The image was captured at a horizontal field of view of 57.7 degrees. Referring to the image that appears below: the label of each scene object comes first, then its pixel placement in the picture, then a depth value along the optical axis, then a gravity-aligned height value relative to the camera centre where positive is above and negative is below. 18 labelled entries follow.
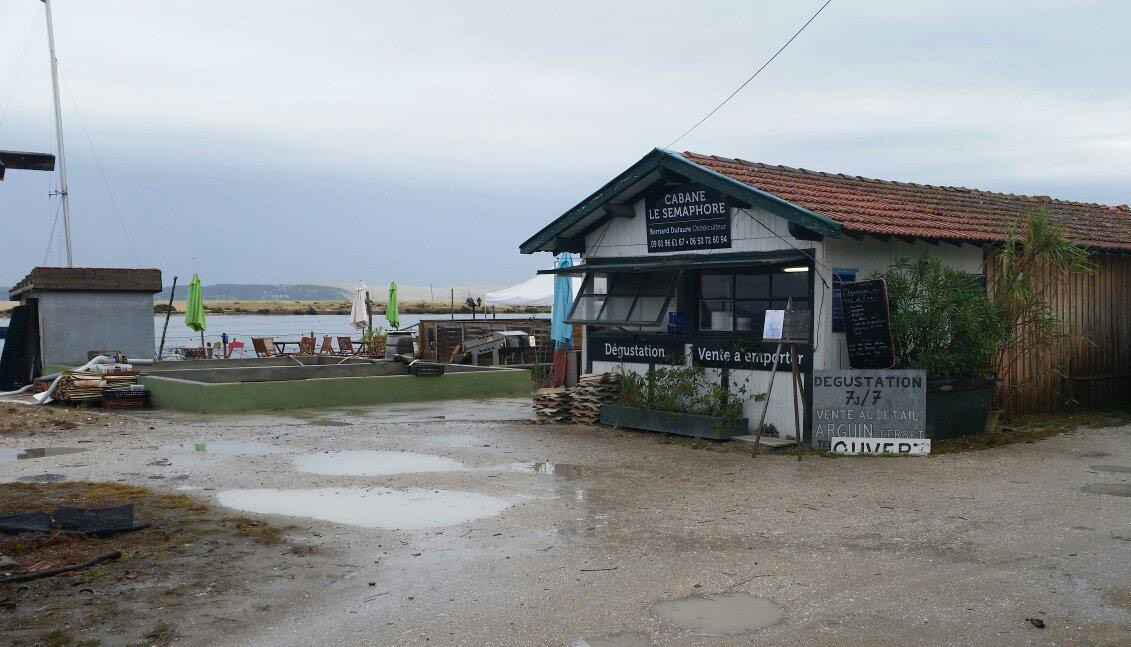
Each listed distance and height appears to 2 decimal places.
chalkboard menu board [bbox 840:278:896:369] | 12.23 -0.04
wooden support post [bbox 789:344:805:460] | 11.90 -0.66
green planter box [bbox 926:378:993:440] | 12.66 -1.11
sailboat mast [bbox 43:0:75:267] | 28.29 +5.35
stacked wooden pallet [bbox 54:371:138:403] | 17.94 -0.99
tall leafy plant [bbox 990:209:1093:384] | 13.68 +0.52
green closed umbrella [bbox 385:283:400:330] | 31.75 +0.48
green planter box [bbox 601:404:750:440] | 13.38 -1.36
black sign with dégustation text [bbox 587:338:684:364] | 14.73 -0.42
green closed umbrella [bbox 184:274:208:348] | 28.33 +0.56
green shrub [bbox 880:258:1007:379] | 12.62 -0.03
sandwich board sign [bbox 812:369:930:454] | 12.24 -1.07
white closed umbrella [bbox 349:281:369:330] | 29.56 +0.43
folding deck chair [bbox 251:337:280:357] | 30.78 -0.57
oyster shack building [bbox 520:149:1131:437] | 12.98 +0.87
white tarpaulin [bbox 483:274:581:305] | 30.62 +0.96
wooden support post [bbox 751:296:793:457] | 12.04 -0.87
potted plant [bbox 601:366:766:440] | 13.52 -1.14
